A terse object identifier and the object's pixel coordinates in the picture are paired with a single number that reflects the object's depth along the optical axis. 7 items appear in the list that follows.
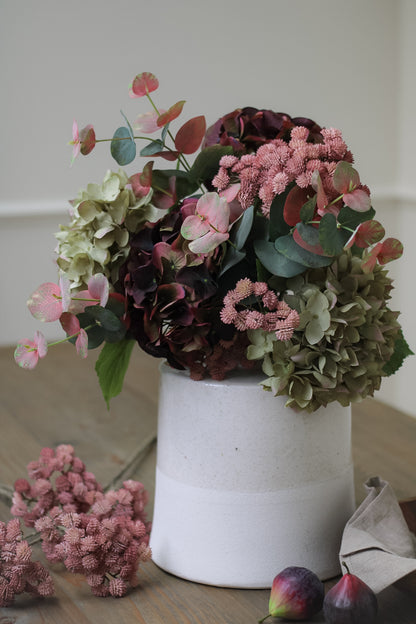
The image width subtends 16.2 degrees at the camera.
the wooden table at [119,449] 1.21
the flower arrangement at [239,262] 1.16
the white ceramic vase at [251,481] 1.23
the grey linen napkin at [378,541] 1.18
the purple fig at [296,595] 1.17
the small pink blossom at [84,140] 1.23
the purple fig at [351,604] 1.14
